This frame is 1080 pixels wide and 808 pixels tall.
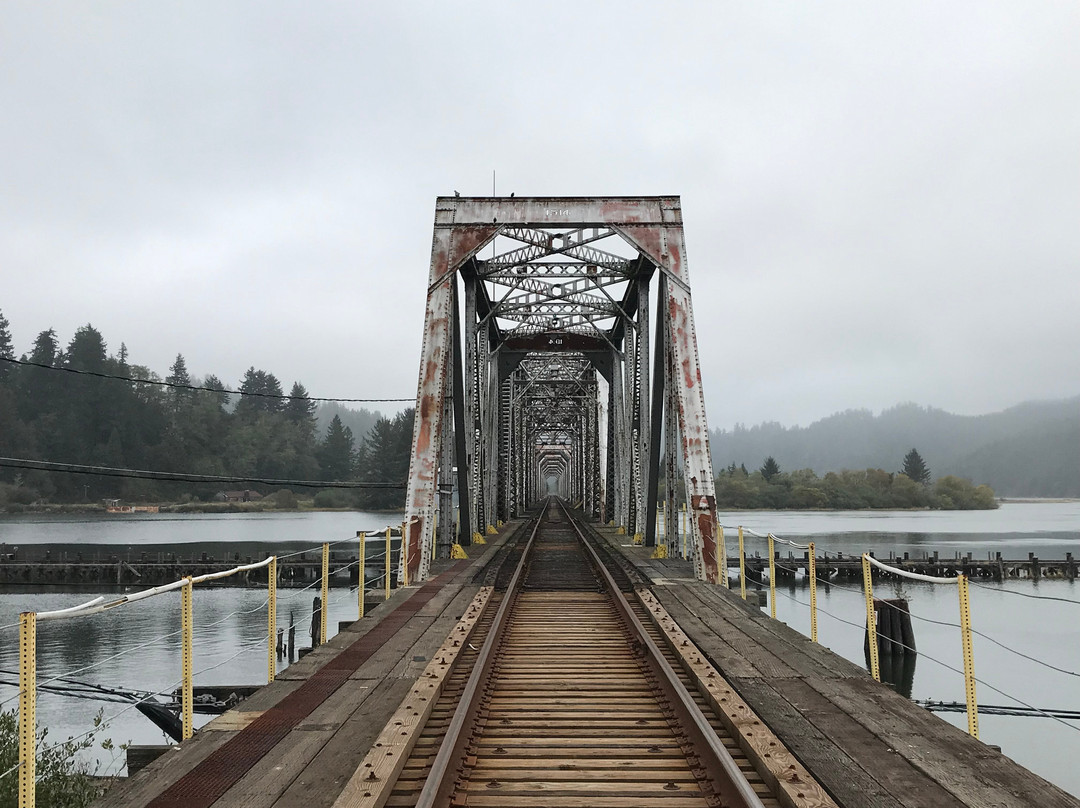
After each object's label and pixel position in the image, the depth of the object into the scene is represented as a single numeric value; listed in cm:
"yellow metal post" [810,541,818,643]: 795
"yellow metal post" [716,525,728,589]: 1243
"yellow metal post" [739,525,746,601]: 1051
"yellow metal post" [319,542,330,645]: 855
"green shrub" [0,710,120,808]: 841
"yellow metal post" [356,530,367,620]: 975
